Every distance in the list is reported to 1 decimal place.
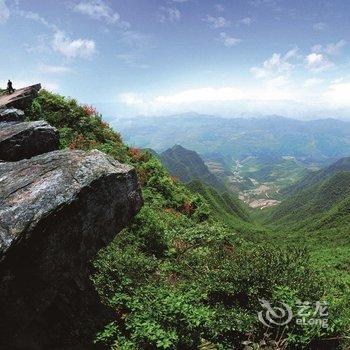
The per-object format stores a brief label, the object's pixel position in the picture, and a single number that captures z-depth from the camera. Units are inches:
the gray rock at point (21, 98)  992.6
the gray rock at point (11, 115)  770.8
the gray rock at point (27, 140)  561.0
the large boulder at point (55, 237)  374.6
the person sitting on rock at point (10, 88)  1161.4
